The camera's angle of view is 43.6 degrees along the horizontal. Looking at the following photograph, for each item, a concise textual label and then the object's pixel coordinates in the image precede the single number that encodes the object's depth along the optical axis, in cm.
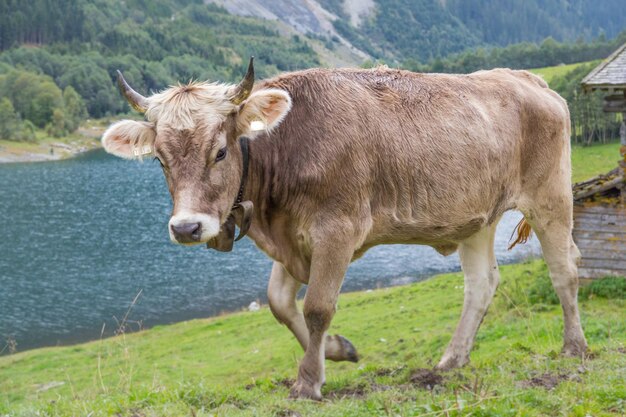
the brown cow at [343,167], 610
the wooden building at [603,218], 2039
